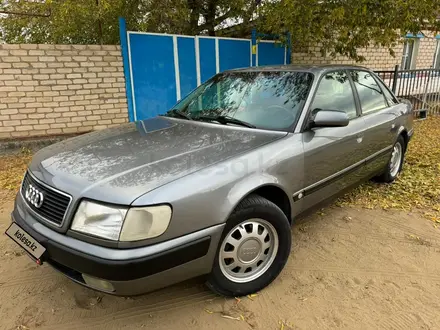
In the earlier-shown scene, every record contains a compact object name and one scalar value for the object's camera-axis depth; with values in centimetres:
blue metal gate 638
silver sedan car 178
